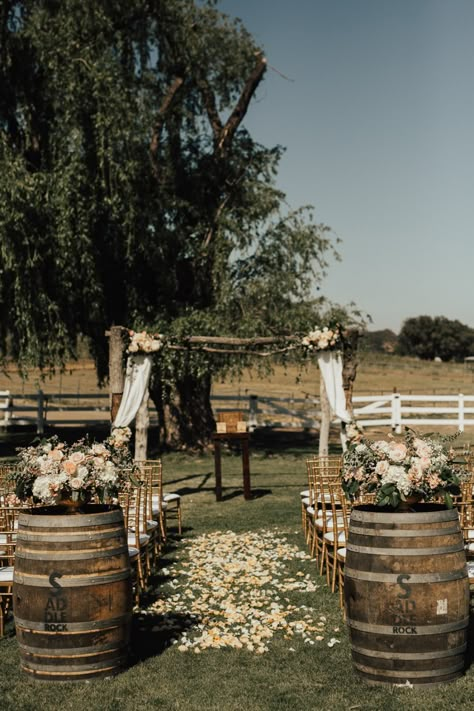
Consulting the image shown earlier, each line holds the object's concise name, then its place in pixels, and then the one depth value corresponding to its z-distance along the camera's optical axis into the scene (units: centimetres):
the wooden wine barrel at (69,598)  555
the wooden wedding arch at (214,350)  1471
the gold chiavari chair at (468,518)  759
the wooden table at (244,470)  1484
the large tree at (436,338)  11369
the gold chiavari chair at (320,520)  853
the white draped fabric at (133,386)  1443
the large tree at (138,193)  1770
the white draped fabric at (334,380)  1471
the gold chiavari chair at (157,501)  992
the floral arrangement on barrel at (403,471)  568
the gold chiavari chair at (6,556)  675
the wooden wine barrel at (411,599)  538
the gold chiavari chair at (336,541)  757
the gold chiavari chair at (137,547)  784
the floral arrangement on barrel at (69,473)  592
